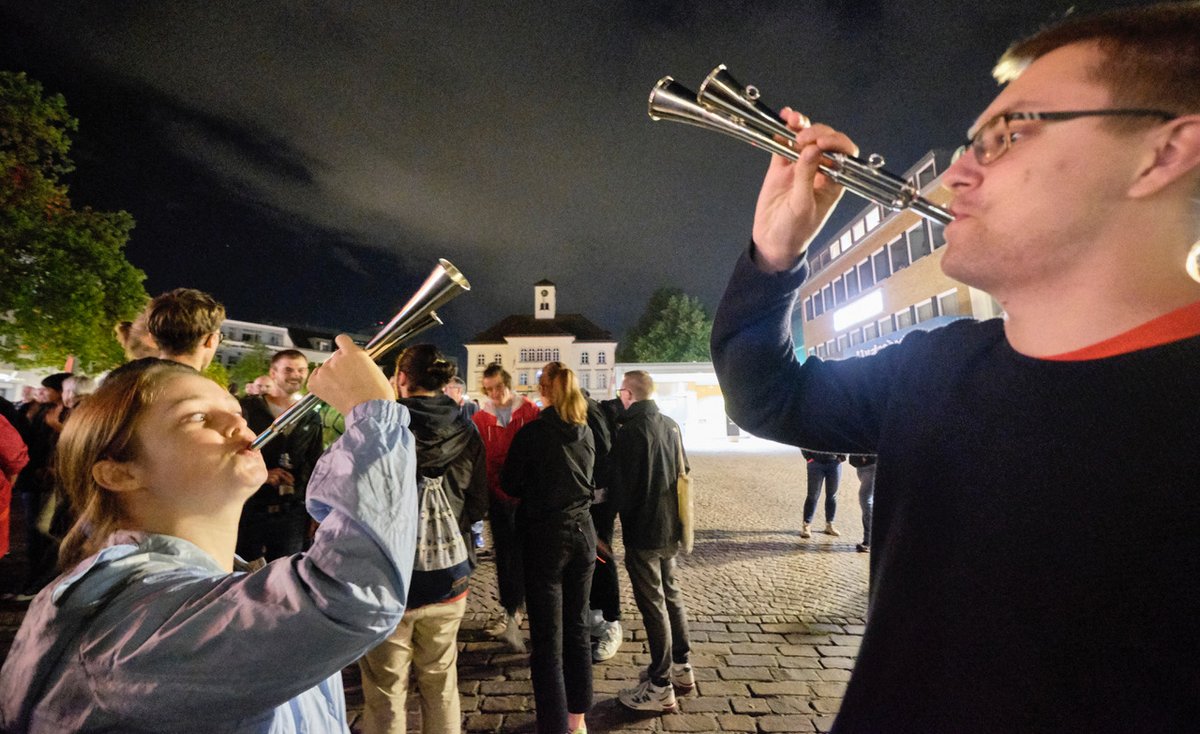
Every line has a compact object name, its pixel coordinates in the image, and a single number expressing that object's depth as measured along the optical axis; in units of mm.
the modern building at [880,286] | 24703
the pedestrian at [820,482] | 8273
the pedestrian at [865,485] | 7352
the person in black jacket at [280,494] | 4371
